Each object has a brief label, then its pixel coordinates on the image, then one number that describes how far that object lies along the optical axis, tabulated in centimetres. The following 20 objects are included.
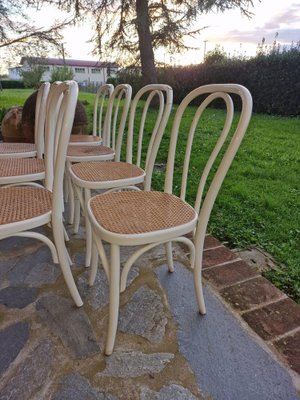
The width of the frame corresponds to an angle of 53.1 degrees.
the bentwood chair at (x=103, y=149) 176
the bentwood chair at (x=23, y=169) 136
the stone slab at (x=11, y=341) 96
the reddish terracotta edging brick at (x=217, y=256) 149
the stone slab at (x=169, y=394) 86
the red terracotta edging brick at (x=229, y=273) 135
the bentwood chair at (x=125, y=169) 135
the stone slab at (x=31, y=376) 86
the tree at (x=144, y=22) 515
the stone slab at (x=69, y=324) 101
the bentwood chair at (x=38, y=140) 178
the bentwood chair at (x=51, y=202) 94
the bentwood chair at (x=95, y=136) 210
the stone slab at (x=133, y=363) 93
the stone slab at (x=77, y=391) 85
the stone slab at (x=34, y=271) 134
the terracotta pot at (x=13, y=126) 316
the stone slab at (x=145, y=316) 108
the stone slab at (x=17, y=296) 120
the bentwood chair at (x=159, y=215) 92
